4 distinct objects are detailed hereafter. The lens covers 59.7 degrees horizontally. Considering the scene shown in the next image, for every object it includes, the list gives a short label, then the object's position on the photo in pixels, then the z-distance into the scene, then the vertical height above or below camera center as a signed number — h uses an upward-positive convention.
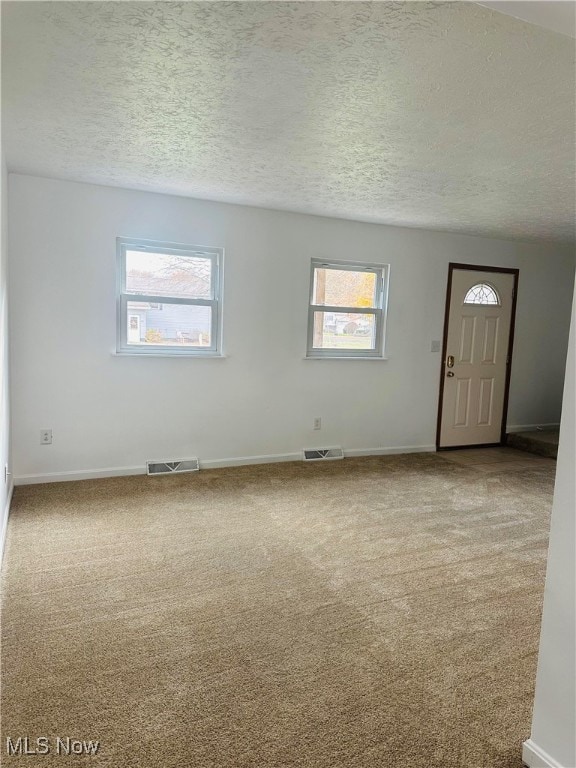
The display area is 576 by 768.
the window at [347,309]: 5.09 +0.17
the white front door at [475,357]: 5.77 -0.30
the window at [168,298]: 4.30 +0.17
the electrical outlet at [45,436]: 4.09 -1.00
